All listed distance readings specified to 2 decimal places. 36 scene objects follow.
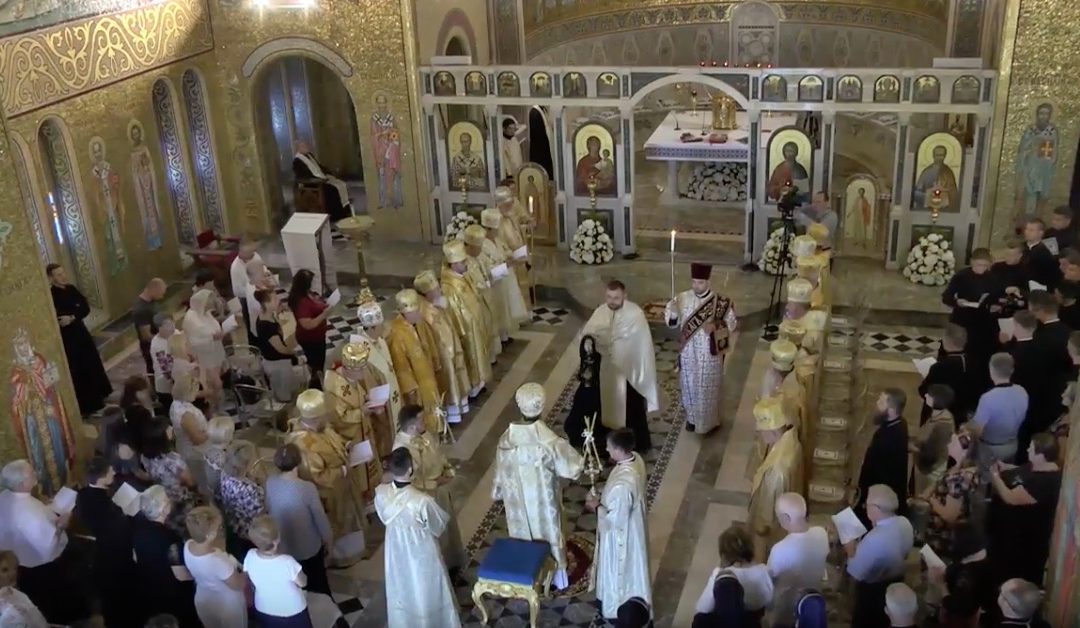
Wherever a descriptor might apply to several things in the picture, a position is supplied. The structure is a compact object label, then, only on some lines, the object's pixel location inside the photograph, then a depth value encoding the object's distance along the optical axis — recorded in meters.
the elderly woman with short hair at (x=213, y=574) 6.18
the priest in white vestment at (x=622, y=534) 6.67
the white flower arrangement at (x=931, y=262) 12.57
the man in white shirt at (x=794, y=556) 6.11
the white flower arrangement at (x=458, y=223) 14.29
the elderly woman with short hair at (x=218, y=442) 7.17
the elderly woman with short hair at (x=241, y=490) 7.08
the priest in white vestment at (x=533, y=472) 7.09
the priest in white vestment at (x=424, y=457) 7.11
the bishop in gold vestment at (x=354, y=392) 8.09
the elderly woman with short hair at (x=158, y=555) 6.39
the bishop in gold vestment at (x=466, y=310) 10.12
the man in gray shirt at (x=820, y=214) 11.52
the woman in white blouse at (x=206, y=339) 9.87
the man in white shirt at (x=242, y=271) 10.77
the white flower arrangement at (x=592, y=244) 13.77
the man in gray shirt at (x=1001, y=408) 7.38
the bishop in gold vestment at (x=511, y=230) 11.51
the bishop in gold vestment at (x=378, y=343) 8.70
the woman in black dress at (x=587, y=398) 8.77
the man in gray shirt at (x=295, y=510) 6.96
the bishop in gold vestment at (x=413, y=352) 9.20
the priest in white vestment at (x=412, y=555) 6.58
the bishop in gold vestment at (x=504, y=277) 10.92
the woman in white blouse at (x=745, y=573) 5.87
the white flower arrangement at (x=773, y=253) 13.02
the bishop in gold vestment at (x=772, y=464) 7.05
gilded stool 7.02
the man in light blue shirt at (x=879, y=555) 6.21
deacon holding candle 9.22
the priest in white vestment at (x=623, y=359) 9.16
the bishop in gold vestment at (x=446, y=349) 9.64
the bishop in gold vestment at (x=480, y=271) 10.47
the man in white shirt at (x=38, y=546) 7.10
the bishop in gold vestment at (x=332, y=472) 7.46
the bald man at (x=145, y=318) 10.19
